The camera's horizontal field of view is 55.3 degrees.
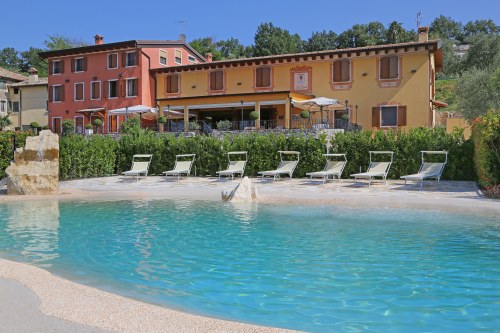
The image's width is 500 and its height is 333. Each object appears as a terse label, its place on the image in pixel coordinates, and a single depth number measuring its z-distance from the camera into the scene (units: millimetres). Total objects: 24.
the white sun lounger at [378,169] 14294
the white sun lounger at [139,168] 16872
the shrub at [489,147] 12039
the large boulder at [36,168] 13406
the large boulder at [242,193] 11988
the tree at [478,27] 97456
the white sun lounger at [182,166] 16942
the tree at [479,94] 28405
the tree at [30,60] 69856
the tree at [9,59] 73812
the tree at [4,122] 36744
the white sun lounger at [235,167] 16391
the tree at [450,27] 101688
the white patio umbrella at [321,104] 24484
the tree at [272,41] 60125
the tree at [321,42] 70625
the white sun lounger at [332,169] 14945
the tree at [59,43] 62544
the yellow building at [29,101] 43094
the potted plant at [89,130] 29378
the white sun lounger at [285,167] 15891
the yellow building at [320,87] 27156
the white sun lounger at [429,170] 13341
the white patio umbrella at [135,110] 28297
